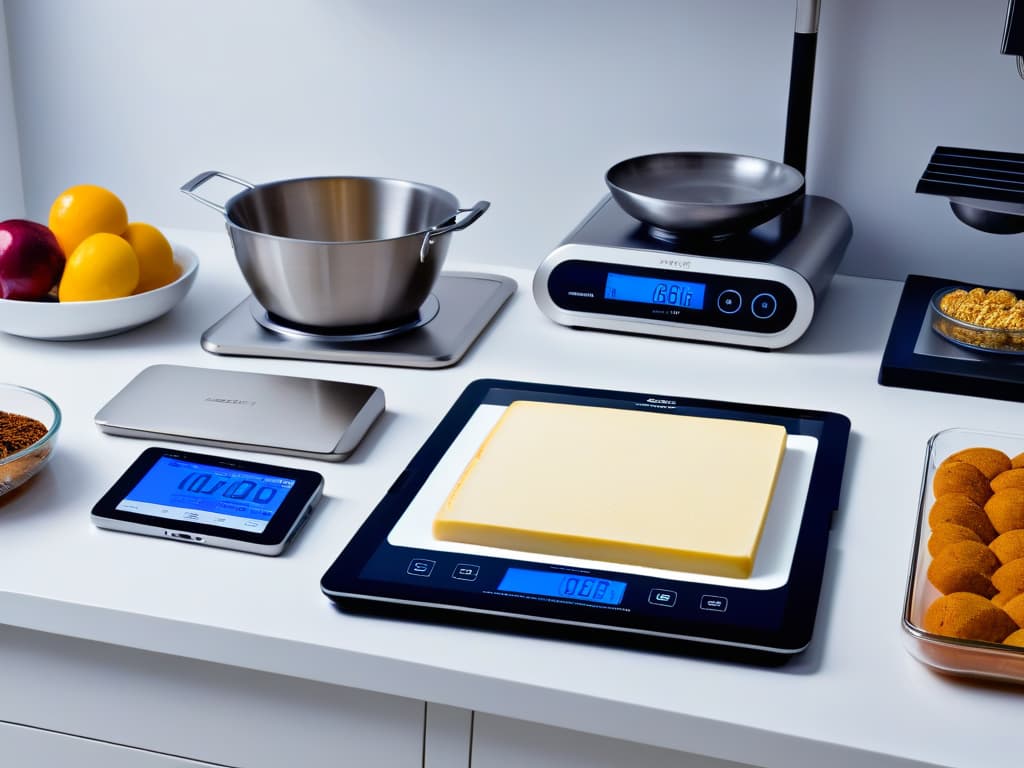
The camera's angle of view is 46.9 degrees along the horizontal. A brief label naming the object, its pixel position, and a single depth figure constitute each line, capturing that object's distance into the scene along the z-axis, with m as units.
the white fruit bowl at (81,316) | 1.24
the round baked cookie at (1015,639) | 0.75
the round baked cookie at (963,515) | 0.87
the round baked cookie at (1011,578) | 0.79
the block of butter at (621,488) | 0.88
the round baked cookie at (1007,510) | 0.87
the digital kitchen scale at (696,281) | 1.25
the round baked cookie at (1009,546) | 0.83
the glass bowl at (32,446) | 0.96
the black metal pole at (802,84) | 1.35
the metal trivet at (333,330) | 1.29
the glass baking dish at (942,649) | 0.74
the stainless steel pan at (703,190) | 1.25
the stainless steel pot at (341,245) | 1.20
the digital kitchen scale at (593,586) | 0.80
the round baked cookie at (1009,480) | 0.91
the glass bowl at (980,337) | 1.20
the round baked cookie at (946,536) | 0.84
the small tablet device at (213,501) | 0.92
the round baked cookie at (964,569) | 0.80
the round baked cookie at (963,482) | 0.91
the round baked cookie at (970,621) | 0.75
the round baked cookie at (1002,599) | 0.79
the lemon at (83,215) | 1.31
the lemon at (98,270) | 1.26
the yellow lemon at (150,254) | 1.34
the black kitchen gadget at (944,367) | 1.16
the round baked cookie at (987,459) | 0.94
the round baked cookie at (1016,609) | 0.77
